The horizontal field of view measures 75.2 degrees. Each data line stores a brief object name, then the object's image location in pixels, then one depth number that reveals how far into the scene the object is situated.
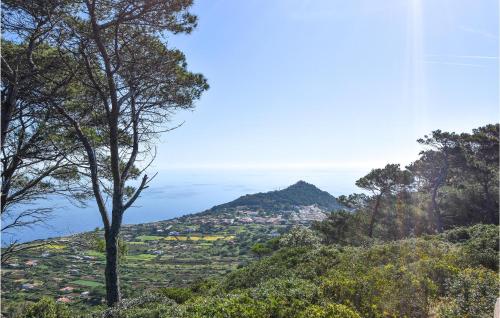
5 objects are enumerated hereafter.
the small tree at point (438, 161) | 25.88
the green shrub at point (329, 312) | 3.89
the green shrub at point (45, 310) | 7.56
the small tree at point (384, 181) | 24.84
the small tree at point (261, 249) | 27.25
